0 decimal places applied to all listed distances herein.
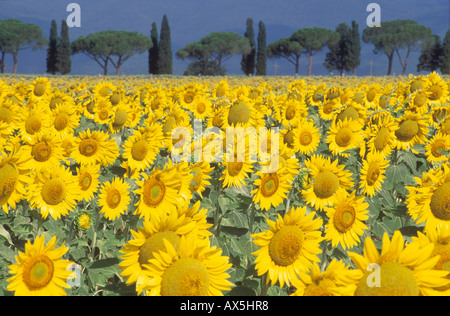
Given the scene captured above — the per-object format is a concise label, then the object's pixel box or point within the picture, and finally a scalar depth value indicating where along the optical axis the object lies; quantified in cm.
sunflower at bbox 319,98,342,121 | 738
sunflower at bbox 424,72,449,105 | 724
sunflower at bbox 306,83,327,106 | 909
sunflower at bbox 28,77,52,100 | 803
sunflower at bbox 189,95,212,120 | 745
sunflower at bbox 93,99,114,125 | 675
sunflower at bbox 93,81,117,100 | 794
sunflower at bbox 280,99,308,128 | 694
